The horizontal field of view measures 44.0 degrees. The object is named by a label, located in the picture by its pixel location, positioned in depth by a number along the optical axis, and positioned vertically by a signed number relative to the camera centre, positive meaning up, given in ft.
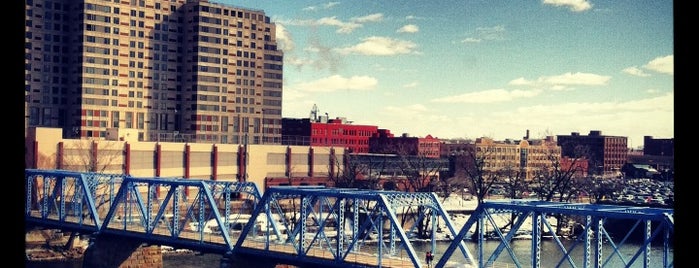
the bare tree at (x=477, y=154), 406.80 -9.13
